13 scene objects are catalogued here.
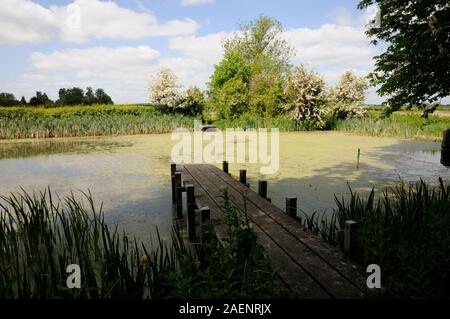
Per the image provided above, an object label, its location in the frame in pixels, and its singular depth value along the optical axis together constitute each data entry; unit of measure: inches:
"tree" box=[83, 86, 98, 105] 1329.5
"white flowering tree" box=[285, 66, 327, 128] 651.5
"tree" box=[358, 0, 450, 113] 141.9
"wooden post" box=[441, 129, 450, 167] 153.6
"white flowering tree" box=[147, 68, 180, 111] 808.3
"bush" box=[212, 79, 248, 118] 762.2
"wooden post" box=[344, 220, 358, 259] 84.4
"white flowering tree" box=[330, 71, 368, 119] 731.4
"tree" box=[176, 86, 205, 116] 804.6
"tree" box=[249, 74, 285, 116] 717.9
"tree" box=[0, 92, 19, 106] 999.6
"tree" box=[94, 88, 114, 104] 1632.9
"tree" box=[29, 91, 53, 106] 1346.3
